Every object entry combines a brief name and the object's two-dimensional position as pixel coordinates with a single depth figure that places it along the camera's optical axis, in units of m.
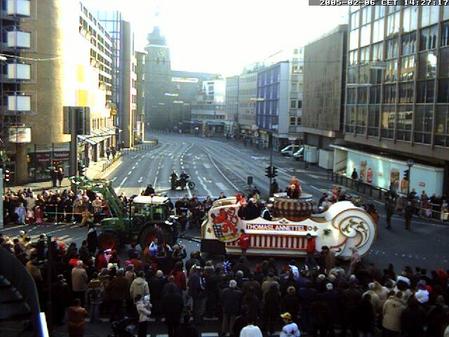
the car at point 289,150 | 91.25
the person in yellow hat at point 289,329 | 11.88
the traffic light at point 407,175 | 37.38
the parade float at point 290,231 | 22.03
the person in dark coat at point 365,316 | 13.80
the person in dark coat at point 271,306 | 14.25
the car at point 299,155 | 82.88
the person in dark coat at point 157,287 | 14.86
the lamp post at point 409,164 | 37.56
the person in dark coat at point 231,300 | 14.06
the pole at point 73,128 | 42.63
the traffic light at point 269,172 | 39.88
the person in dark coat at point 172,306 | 13.84
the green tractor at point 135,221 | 22.48
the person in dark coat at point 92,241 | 20.89
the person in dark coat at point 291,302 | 14.09
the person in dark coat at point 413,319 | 13.15
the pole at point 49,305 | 12.67
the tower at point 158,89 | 190.62
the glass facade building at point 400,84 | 39.88
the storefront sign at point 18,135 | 43.81
